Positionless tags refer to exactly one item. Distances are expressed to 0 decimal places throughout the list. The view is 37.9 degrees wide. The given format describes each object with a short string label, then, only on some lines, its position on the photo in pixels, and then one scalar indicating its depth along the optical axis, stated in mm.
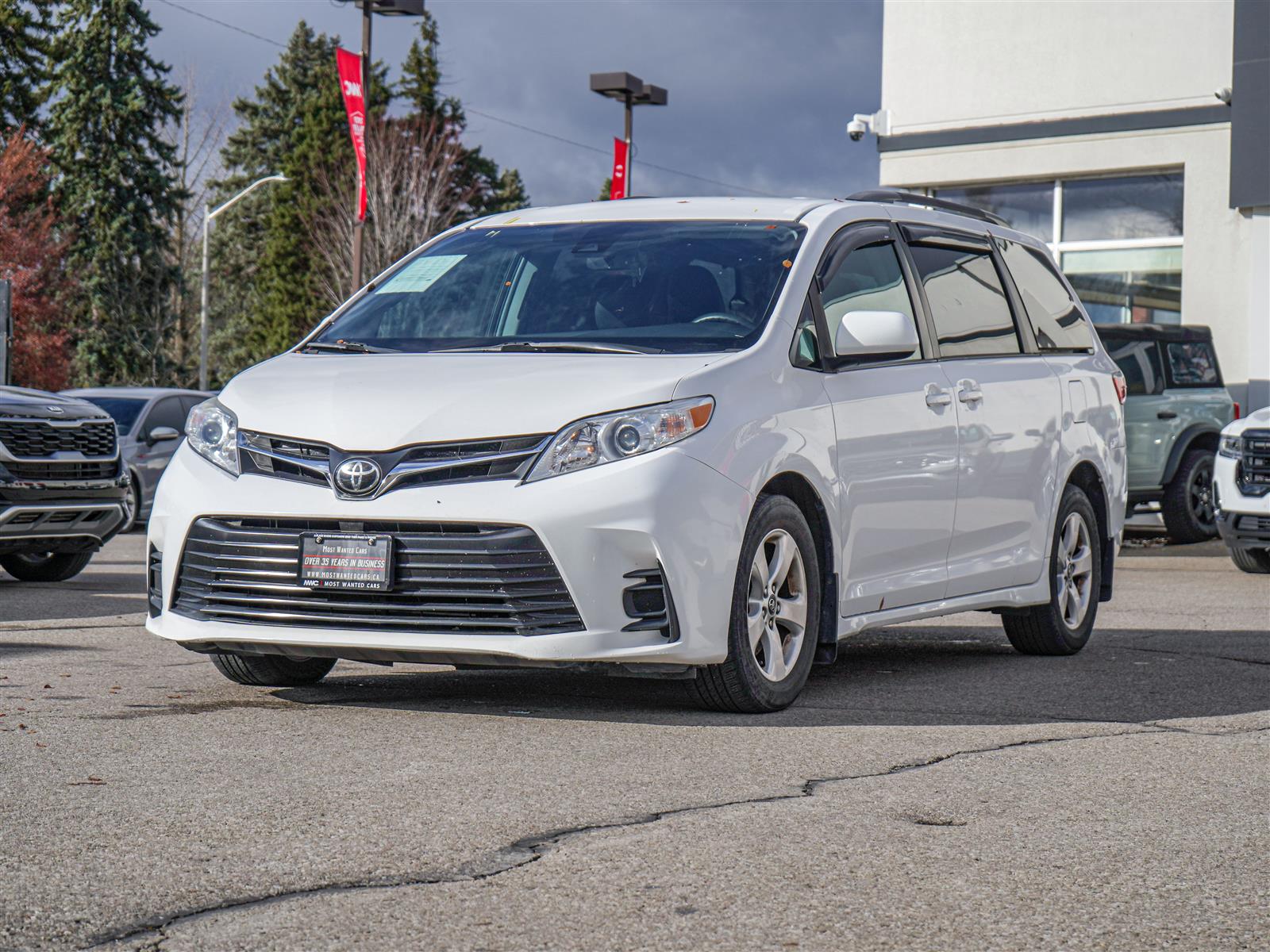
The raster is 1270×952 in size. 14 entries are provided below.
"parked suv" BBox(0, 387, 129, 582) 11281
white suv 13531
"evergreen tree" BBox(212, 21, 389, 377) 63156
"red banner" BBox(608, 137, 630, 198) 32875
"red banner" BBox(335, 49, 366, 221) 27859
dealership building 20625
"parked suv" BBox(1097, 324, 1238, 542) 16797
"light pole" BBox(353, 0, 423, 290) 28203
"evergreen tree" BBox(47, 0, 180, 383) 53344
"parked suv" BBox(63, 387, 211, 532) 18984
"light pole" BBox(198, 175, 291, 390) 43606
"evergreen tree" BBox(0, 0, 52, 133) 54688
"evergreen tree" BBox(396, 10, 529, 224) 64375
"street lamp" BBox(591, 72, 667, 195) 32156
